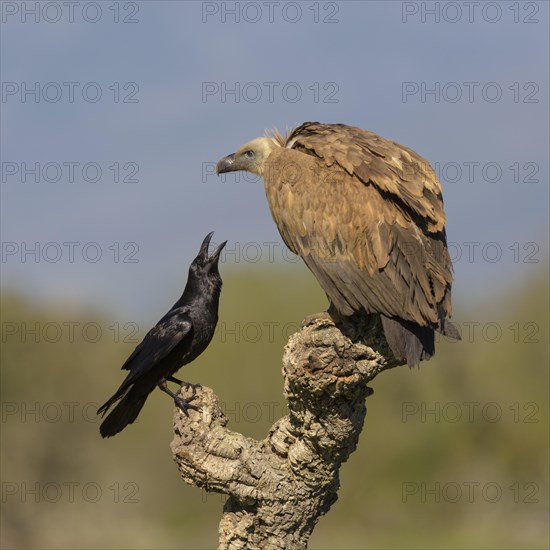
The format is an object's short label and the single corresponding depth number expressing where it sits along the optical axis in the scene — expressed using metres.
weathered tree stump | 14.23
